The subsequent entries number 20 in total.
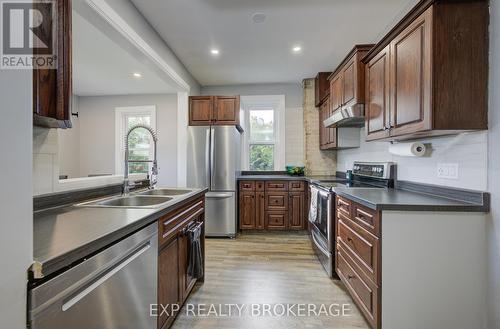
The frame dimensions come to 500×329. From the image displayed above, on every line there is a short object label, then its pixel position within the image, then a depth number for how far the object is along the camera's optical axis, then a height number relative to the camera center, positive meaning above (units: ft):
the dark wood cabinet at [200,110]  13.08 +2.95
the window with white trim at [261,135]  15.38 +1.86
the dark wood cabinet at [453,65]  4.74 +2.02
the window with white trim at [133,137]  16.34 +1.81
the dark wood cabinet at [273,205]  12.91 -2.30
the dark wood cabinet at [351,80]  7.86 +3.03
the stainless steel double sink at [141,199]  5.35 -0.93
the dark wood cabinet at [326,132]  11.27 +1.63
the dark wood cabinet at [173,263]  4.84 -2.29
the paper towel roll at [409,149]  6.22 +0.40
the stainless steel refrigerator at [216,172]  12.35 -0.47
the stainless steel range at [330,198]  8.00 -1.32
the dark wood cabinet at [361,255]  5.05 -2.31
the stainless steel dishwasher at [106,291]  2.36 -1.62
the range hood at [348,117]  8.02 +1.73
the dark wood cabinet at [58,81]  3.27 +1.17
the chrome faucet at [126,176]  6.48 -0.41
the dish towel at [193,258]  6.34 -2.55
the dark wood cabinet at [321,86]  12.92 +4.25
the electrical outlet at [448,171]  5.43 -0.16
